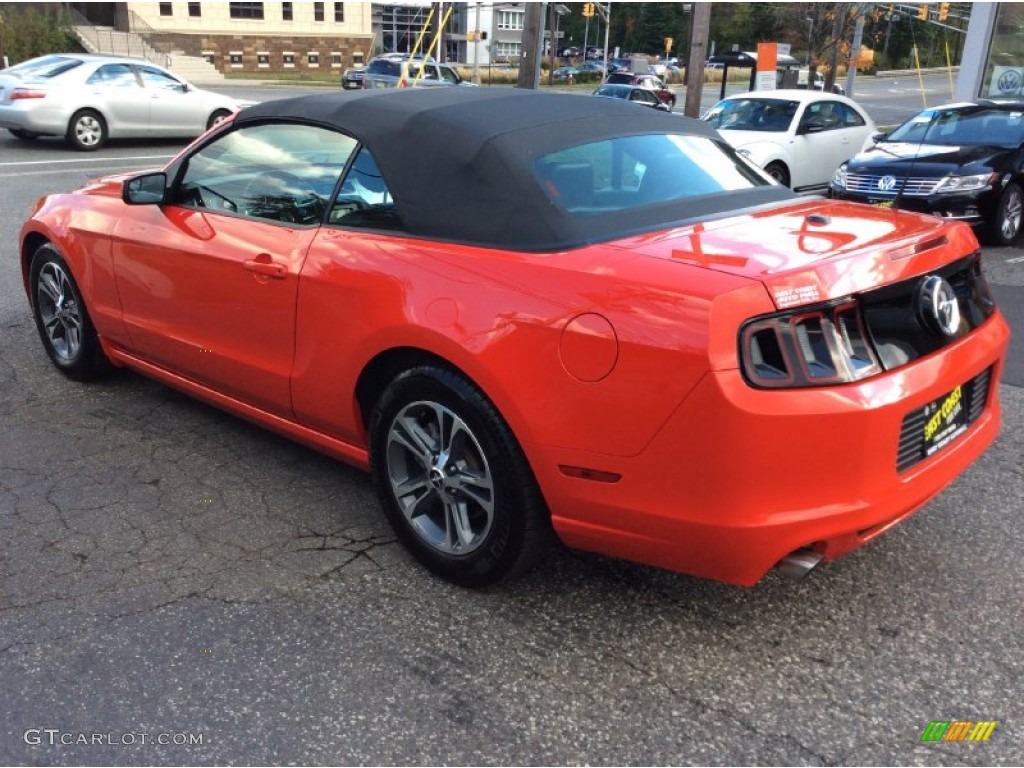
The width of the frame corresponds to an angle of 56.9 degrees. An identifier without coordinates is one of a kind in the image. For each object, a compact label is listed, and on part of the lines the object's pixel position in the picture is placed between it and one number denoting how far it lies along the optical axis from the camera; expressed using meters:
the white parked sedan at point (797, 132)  12.30
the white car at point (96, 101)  14.65
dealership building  17.33
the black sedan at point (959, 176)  9.48
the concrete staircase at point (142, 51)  49.12
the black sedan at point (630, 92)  27.06
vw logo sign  17.26
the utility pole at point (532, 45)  15.41
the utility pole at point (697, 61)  16.86
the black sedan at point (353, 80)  36.16
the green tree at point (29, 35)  35.47
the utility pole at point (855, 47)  30.57
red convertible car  2.48
